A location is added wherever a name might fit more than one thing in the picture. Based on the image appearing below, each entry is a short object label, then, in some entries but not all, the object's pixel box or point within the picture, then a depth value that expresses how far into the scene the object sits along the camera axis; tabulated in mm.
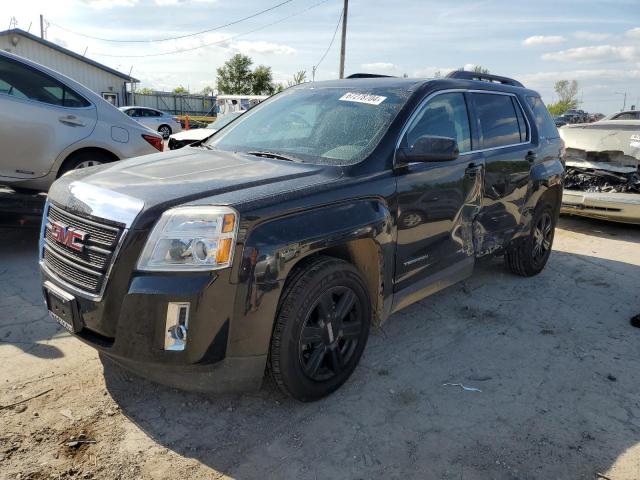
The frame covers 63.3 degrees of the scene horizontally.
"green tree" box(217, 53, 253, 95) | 48156
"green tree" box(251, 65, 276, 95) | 47969
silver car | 5140
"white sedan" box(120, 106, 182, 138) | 23362
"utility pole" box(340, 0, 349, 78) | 25547
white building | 24531
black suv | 2336
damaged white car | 7223
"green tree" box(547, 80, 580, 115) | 79000
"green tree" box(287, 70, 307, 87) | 43094
